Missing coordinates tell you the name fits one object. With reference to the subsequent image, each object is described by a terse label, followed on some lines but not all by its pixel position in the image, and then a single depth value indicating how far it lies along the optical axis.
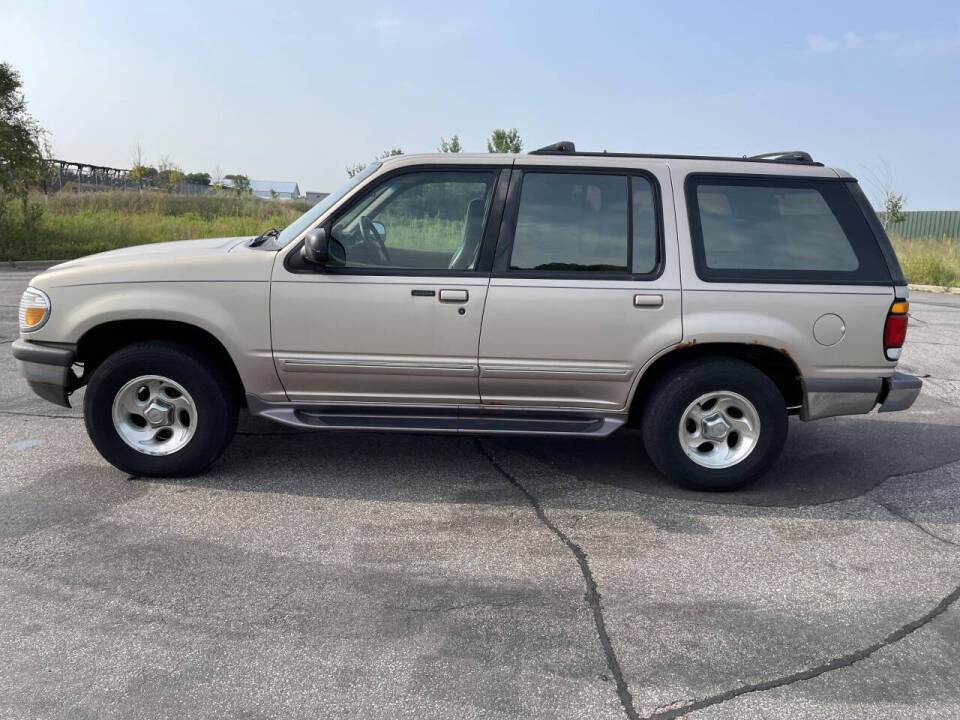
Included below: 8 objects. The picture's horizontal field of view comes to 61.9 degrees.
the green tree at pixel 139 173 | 39.01
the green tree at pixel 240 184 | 42.25
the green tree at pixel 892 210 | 32.03
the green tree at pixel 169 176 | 37.50
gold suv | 4.61
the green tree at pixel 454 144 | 33.47
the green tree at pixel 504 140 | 33.91
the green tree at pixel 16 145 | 19.16
